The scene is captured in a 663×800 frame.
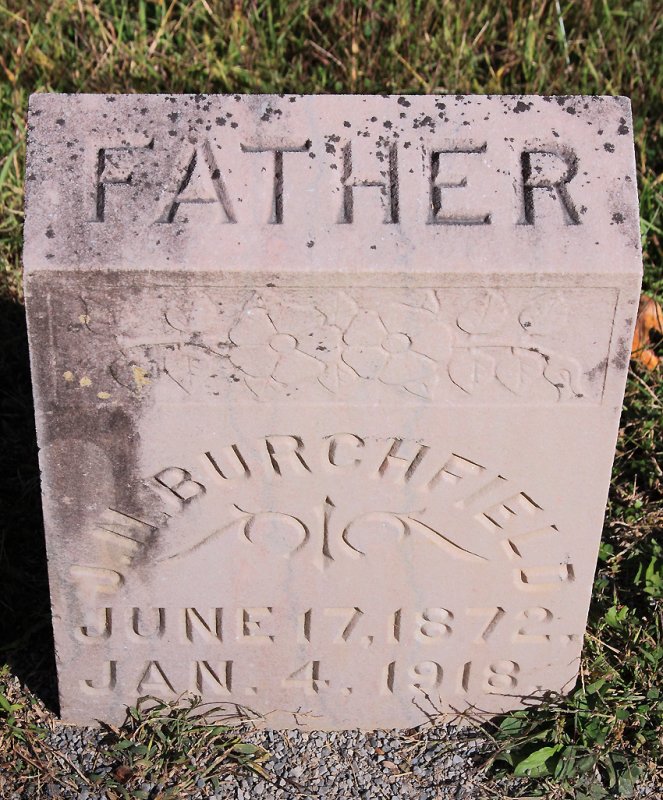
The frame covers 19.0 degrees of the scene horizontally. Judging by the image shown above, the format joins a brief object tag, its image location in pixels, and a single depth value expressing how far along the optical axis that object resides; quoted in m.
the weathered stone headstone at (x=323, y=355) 1.13
